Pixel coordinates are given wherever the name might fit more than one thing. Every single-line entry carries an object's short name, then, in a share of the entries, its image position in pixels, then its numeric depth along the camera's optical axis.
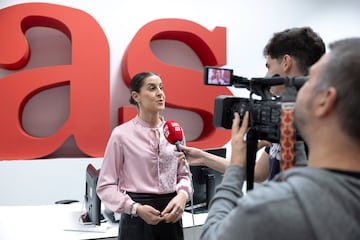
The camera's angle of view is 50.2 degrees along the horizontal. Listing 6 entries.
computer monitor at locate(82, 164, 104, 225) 2.15
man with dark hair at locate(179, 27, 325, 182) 1.26
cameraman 0.67
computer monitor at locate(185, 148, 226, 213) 2.40
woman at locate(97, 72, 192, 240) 1.73
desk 2.06
